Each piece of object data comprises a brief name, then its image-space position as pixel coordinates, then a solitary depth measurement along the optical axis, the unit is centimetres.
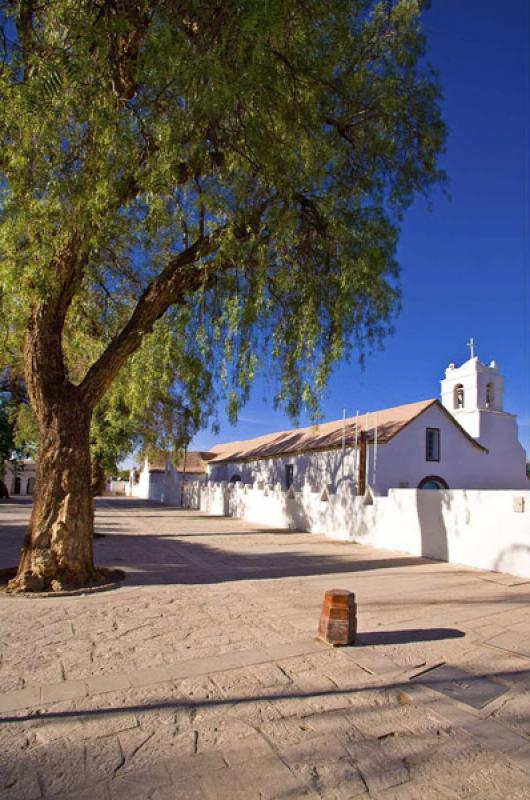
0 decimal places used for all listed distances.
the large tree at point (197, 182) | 631
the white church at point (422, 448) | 2659
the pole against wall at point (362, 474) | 1822
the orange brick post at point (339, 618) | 528
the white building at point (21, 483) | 5547
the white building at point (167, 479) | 4249
